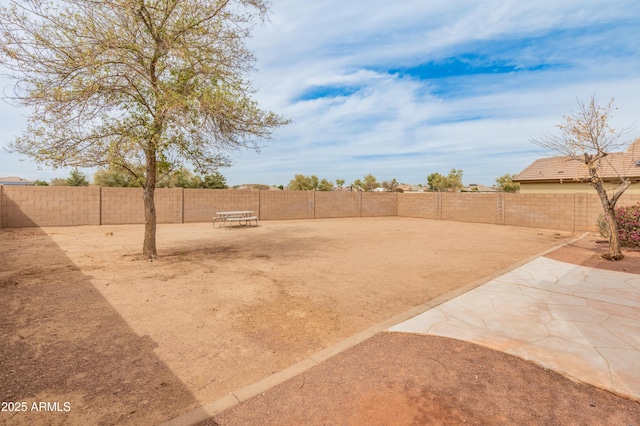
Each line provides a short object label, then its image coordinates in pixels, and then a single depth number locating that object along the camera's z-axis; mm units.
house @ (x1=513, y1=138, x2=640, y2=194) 18734
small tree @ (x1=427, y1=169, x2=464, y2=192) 55281
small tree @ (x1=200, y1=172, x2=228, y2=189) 34812
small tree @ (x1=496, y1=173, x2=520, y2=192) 58947
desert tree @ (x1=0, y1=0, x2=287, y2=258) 5270
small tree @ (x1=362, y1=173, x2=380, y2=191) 62041
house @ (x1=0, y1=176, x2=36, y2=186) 49859
